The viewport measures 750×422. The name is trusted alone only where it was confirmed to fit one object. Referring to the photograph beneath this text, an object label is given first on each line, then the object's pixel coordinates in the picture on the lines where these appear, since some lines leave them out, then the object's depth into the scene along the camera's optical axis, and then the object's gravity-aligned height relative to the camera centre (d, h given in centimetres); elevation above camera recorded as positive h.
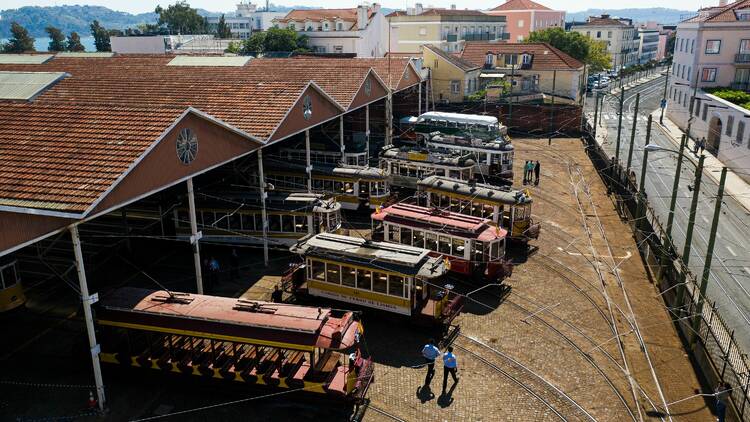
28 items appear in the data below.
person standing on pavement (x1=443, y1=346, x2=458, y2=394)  1842 -988
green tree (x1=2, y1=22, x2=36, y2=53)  11930 -7
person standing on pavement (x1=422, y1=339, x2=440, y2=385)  1864 -975
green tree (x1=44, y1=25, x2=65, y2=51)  13675 +34
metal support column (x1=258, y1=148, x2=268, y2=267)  2833 -816
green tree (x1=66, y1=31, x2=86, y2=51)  14216 -87
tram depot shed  1717 -361
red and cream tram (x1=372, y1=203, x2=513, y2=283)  2594 -882
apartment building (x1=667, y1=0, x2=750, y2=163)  5500 -238
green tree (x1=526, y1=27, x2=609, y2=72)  8588 -44
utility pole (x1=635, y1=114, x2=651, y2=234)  3216 -911
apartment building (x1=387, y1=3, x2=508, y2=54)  8919 +155
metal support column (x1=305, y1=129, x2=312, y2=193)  3341 -712
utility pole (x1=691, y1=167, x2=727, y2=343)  1936 -751
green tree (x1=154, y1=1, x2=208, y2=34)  14788 +507
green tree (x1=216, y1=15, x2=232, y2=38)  14762 +238
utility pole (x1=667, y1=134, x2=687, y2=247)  2505 -735
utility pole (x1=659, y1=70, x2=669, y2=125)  6616 -870
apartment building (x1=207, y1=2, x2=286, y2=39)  17261 +576
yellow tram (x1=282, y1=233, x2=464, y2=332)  2206 -895
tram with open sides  1756 -912
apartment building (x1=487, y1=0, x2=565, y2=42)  11819 +431
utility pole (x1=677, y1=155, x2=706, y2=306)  2099 -736
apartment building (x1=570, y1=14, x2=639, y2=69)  12750 +98
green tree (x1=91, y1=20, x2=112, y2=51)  14074 +76
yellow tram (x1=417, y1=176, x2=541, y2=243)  3020 -845
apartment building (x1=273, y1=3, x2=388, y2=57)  8981 +158
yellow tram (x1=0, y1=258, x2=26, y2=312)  2355 -961
